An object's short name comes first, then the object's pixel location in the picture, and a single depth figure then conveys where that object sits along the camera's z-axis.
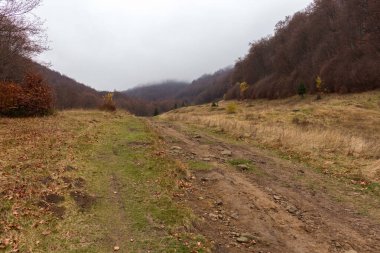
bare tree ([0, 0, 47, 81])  18.16
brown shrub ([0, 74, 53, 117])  20.70
